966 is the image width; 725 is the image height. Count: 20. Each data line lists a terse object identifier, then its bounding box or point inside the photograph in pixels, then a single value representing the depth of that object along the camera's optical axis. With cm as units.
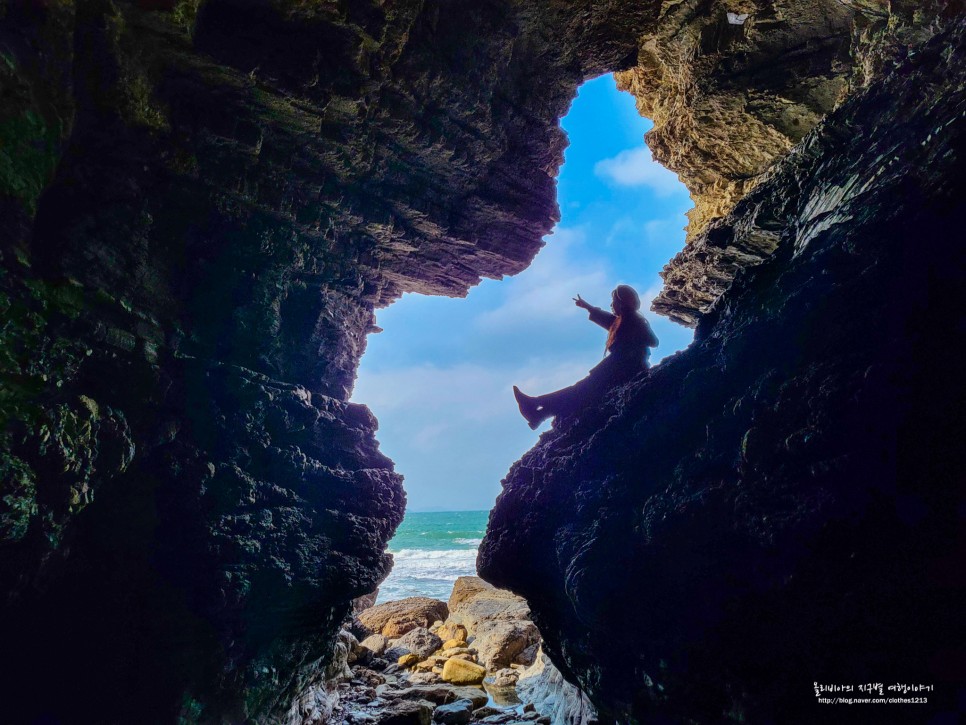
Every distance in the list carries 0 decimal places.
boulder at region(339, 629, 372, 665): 781
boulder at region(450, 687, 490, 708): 657
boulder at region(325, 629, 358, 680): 681
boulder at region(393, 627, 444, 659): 920
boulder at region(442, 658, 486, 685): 758
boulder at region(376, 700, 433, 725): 525
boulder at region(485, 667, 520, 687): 805
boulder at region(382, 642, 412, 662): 881
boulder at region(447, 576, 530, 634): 1119
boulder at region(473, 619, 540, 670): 909
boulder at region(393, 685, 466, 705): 632
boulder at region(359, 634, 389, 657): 873
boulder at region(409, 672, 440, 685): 736
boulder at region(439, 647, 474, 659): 903
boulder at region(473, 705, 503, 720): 630
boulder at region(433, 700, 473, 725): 573
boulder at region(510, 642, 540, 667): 923
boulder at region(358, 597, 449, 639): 1069
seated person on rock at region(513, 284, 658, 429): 574
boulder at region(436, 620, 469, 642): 1025
